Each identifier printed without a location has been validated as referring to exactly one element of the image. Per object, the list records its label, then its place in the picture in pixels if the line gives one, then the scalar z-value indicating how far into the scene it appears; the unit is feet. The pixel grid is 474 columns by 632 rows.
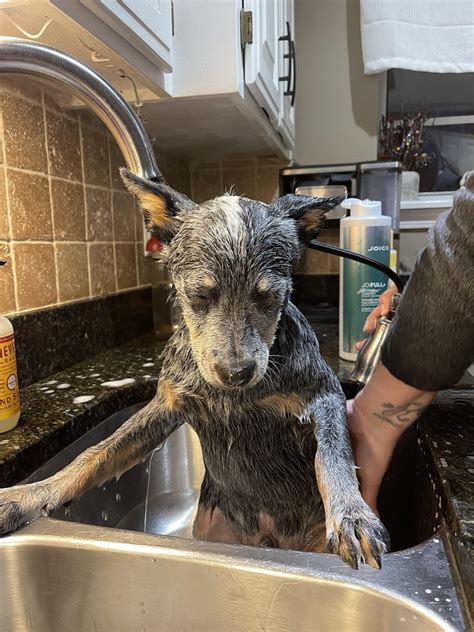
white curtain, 6.73
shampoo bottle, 3.80
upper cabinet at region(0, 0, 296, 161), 2.53
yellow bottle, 2.37
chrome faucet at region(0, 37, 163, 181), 1.91
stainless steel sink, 1.47
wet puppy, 1.95
